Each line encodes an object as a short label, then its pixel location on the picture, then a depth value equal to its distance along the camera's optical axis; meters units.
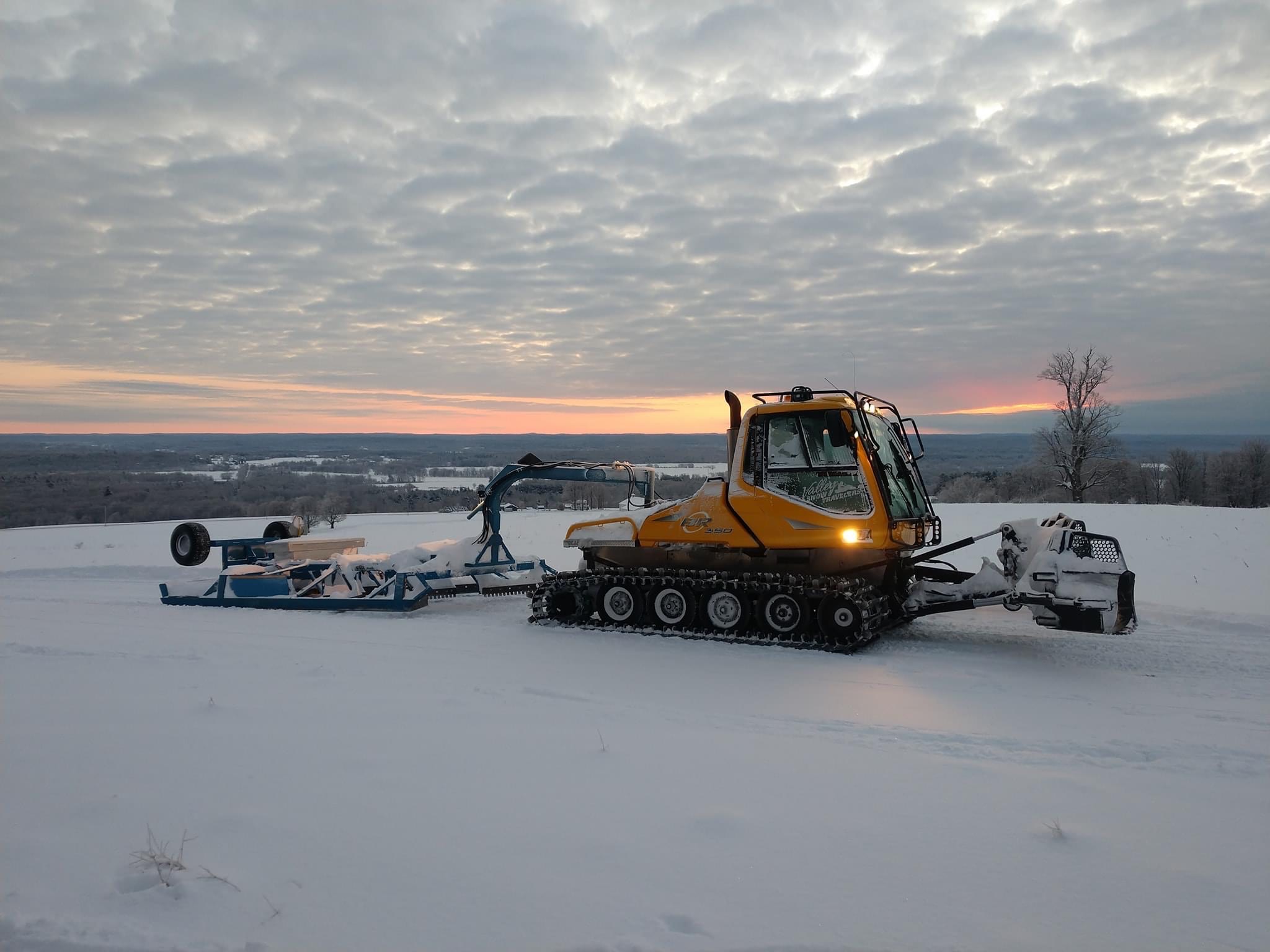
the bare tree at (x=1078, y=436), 37.25
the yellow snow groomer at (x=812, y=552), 8.77
